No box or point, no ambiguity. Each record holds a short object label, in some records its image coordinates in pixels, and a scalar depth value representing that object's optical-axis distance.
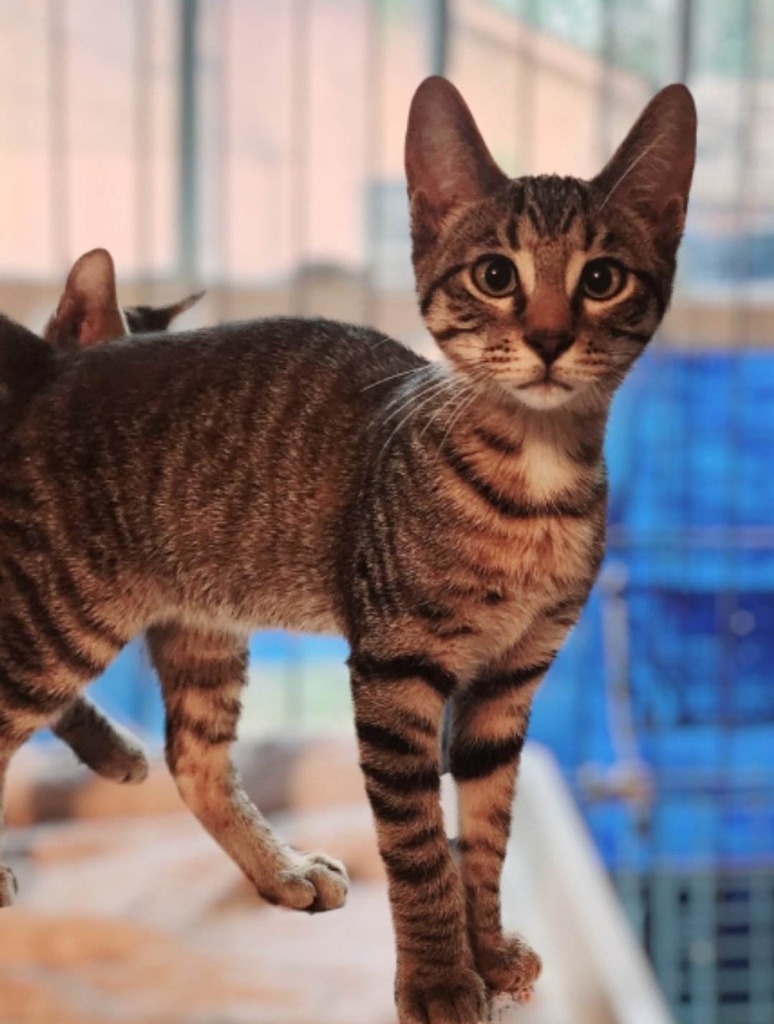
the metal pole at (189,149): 1.31
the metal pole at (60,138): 1.31
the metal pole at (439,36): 1.26
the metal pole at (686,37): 1.26
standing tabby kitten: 0.72
